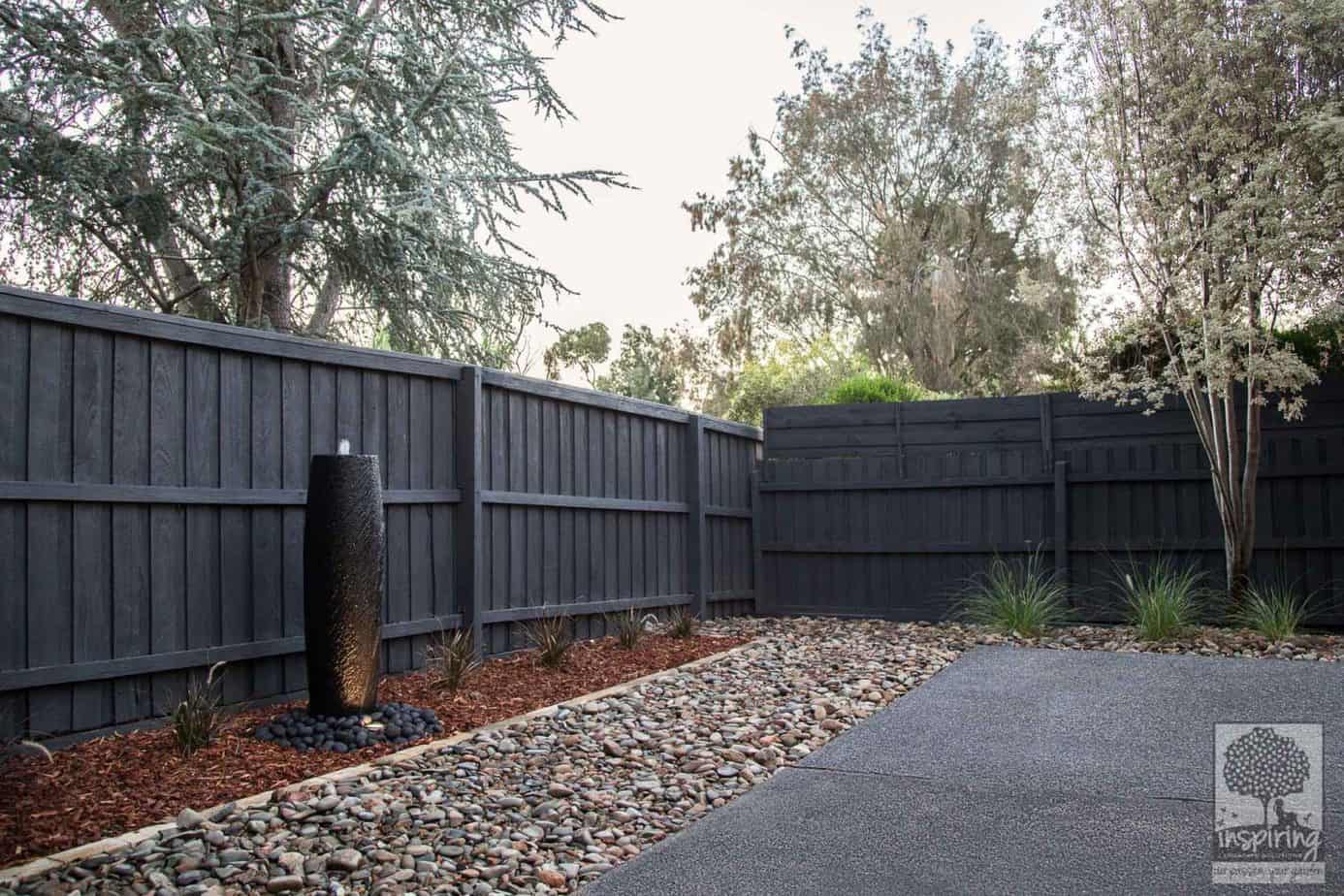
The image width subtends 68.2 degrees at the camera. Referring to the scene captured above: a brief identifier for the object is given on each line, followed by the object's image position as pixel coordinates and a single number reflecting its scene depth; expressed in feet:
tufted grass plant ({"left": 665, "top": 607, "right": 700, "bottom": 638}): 22.43
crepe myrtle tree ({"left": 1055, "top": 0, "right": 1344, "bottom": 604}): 21.85
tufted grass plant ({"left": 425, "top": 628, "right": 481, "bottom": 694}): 15.71
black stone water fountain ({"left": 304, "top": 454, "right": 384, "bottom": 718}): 13.16
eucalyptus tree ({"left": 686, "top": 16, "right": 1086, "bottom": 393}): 62.23
